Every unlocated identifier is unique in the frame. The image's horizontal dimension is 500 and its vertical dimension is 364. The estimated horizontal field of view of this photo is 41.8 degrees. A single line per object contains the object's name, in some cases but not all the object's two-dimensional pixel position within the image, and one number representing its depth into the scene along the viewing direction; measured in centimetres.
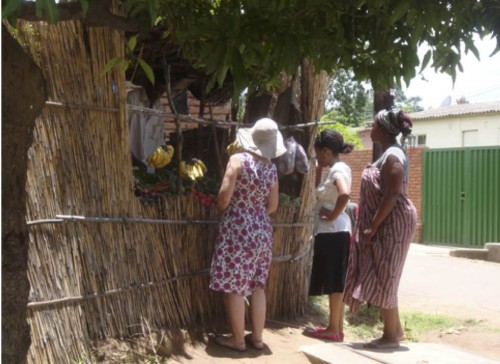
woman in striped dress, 415
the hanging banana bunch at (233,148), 562
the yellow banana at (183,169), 519
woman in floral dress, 484
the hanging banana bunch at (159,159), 539
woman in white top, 545
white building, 2689
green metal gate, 1398
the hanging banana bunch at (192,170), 521
